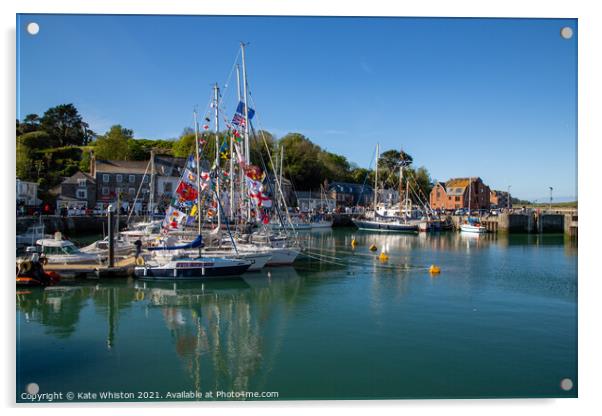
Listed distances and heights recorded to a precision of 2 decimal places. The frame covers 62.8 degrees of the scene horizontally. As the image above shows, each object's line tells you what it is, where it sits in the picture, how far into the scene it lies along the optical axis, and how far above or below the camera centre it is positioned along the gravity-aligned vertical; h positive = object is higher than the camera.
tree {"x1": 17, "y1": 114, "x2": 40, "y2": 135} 52.65 +9.35
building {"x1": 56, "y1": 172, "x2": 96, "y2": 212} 51.97 +1.84
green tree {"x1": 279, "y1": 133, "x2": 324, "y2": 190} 80.19 +7.87
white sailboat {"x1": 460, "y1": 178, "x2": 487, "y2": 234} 56.53 -2.02
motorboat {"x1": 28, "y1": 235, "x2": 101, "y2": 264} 21.95 -1.97
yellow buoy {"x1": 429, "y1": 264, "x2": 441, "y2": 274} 23.81 -2.93
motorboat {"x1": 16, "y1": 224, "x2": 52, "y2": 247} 28.23 -1.64
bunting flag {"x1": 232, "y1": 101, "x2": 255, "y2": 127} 23.14 +4.51
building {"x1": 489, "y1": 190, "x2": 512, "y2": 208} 95.19 +2.07
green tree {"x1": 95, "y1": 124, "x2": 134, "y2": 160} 63.88 +8.40
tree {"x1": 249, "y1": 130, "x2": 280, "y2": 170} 68.38 +8.68
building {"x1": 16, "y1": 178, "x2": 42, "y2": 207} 41.47 +1.34
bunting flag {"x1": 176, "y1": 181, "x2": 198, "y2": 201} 23.17 +0.83
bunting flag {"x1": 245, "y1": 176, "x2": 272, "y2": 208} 23.12 +0.77
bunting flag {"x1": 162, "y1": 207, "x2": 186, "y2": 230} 23.58 -0.32
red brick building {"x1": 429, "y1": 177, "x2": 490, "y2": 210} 78.50 +2.50
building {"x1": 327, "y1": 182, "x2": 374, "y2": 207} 83.69 +2.77
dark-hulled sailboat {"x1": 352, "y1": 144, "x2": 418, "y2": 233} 58.91 -1.65
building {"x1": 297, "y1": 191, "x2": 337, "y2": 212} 77.38 +1.20
